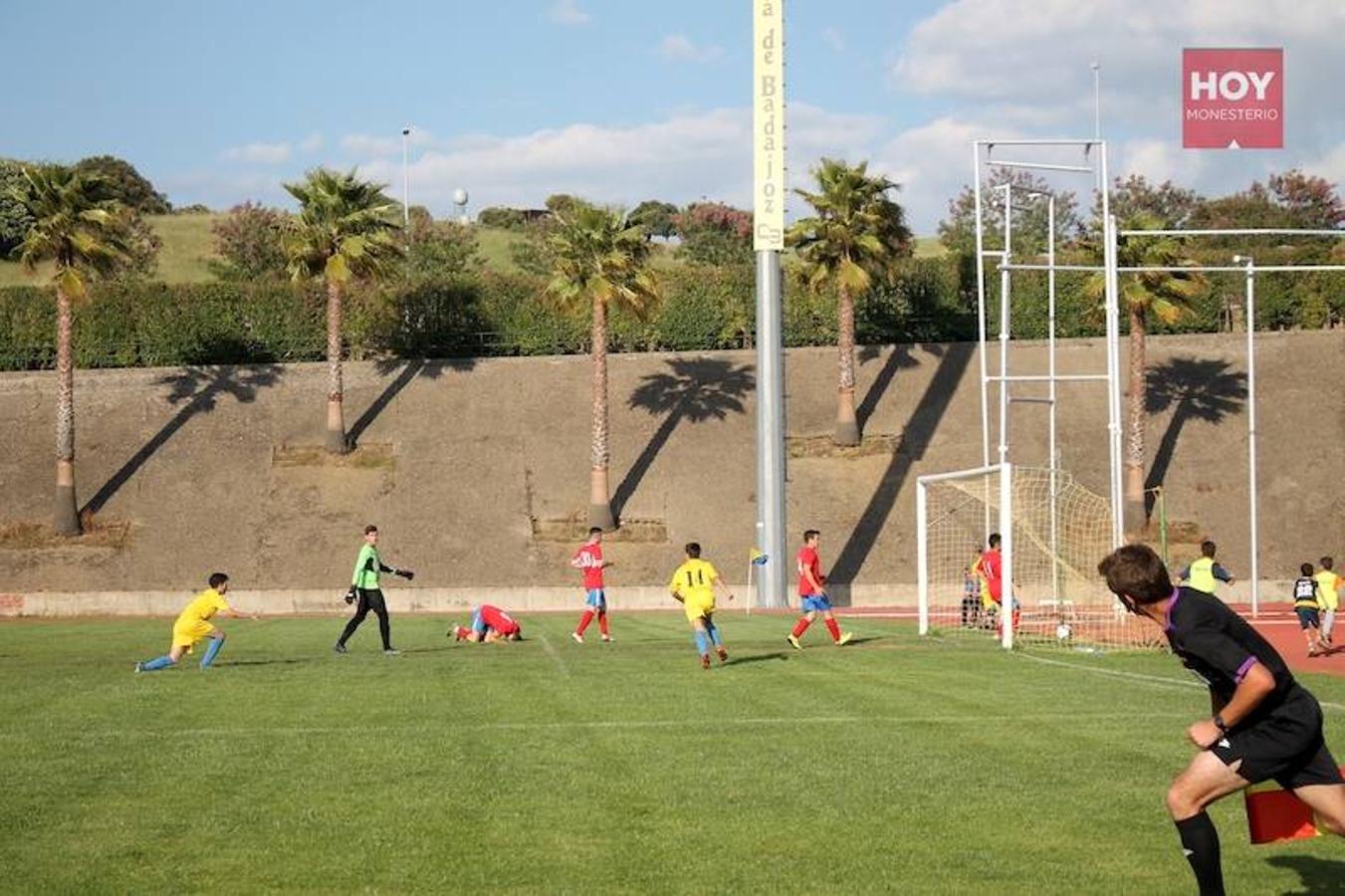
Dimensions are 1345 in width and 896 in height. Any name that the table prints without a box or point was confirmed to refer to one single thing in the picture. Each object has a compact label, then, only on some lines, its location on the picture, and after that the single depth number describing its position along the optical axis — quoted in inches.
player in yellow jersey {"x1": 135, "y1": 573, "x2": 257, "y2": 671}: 982.4
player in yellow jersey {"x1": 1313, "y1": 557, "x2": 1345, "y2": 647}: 1203.9
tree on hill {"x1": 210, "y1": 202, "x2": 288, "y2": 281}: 3993.6
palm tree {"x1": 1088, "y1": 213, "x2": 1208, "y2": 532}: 2073.1
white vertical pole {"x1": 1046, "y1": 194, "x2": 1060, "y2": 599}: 1601.5
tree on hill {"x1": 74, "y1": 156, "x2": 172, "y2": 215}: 5128.0
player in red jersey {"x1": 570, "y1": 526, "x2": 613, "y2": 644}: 1214.3
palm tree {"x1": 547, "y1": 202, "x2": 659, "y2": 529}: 2223.2
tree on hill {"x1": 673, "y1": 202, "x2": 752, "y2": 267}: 4311.0
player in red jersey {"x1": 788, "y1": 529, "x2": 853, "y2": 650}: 1128.2
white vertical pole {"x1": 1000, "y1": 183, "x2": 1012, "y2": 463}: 1546.4
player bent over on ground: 1251.2
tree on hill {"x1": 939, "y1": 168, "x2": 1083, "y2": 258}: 3654.0
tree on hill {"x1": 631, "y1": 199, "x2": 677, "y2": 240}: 5187.0
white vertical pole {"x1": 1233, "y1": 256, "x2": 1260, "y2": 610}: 1588.3
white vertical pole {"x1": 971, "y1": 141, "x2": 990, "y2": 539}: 1595.7
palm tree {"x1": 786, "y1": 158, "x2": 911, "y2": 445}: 2283.5
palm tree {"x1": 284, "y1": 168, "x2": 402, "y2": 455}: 2273.6
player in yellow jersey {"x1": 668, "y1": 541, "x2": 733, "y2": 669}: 973.2
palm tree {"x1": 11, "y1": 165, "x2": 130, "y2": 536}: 2150.6
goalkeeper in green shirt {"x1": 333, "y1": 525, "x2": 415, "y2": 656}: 1112.8
